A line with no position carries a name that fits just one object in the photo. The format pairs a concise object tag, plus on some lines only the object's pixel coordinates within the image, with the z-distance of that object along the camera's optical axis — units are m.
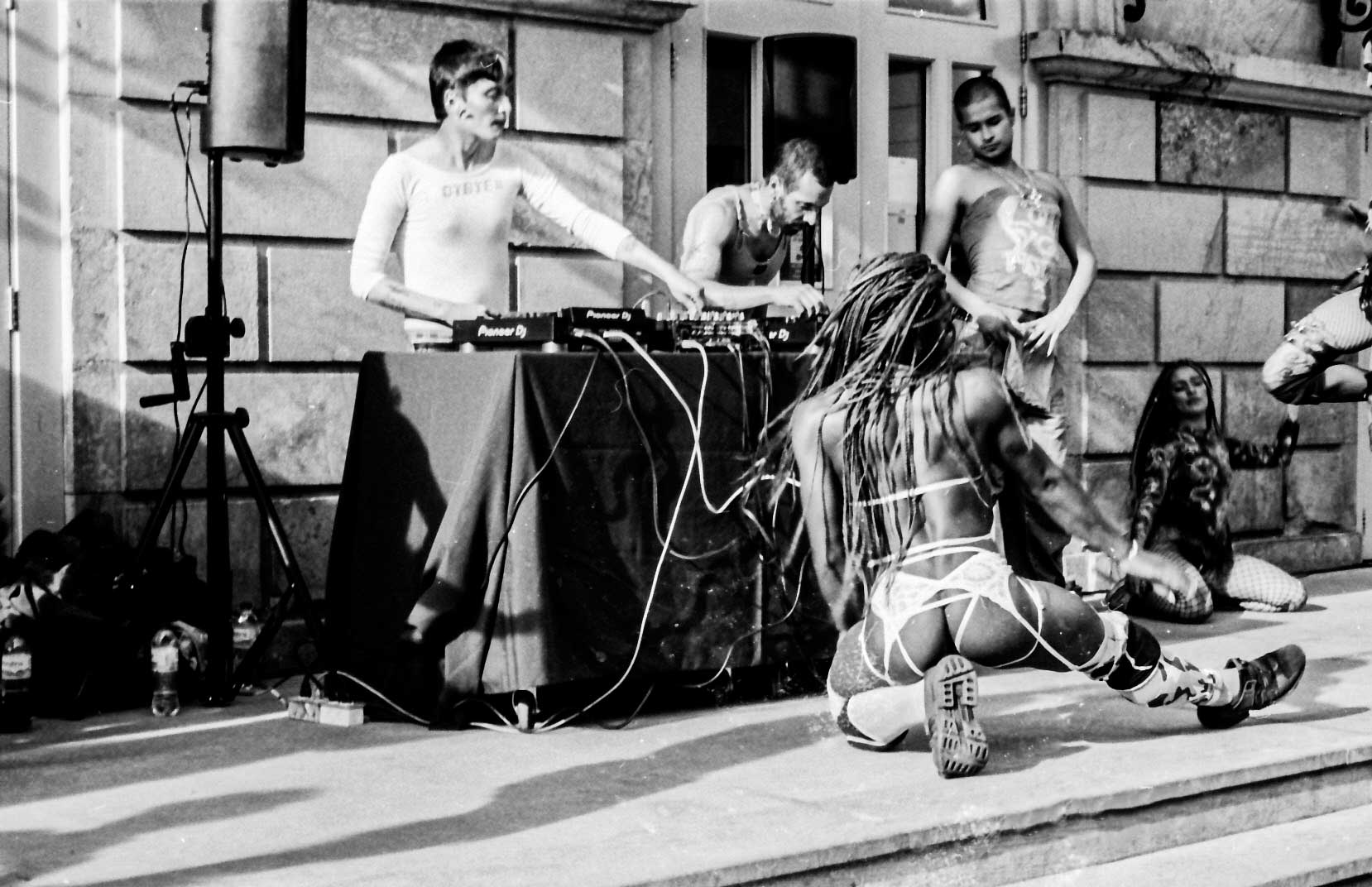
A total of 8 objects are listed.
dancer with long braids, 5.03
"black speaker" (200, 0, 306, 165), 6.00
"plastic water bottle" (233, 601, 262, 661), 6.57
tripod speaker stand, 6.09
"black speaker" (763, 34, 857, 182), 8.09
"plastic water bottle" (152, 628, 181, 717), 6.04
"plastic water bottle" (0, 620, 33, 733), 5.69
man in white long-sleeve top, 6.13
